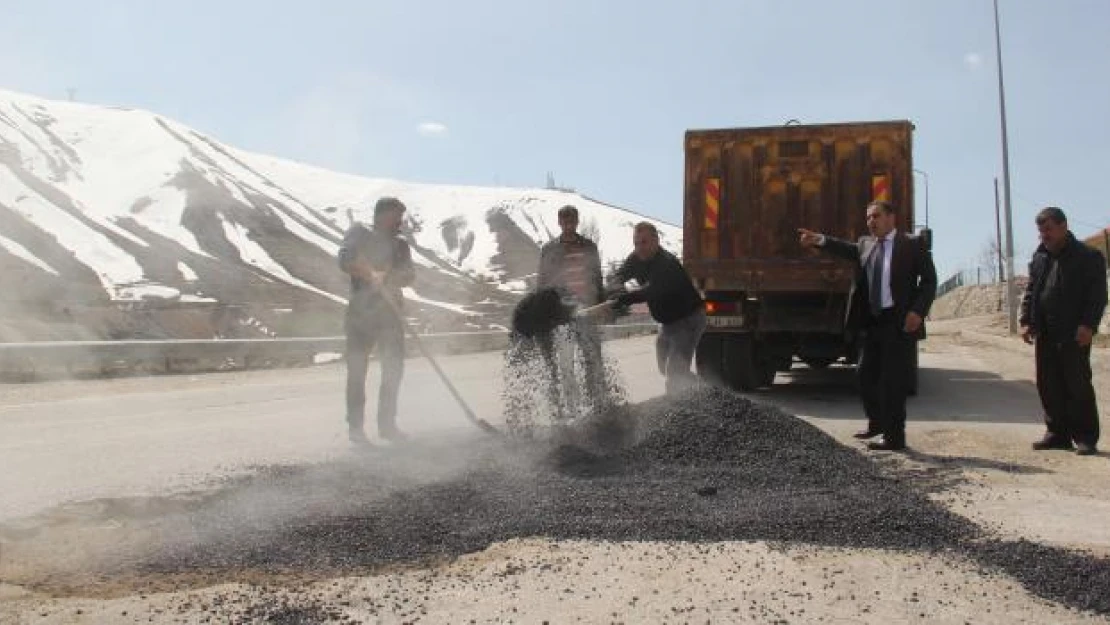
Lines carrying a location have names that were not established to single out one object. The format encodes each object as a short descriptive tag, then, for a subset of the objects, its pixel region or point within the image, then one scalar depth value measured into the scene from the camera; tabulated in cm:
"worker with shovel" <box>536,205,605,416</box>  681
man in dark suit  640
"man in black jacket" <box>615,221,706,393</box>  682
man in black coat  634
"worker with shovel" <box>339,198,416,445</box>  685
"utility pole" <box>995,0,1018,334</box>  2612
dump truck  968
